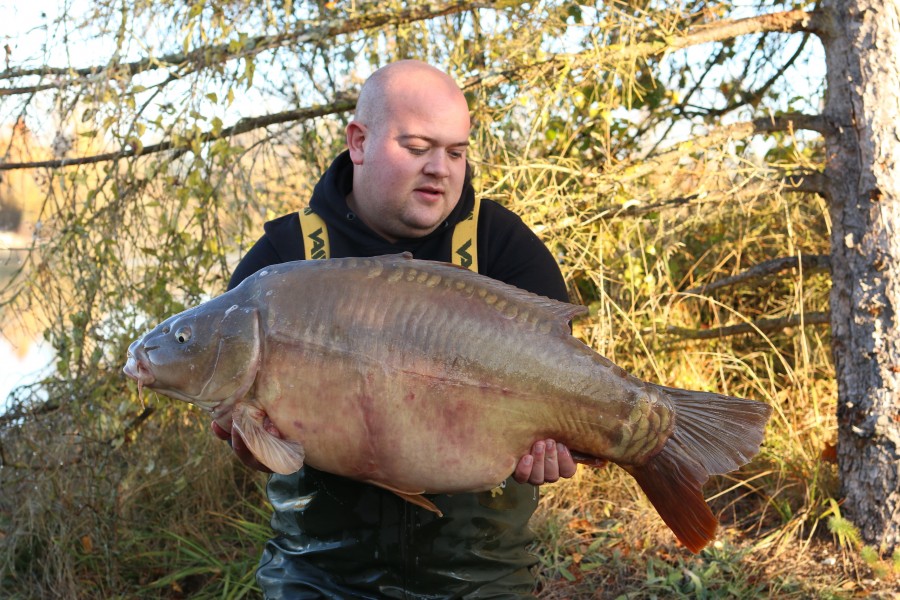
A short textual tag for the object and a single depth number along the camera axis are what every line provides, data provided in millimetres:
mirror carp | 1868
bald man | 2248
